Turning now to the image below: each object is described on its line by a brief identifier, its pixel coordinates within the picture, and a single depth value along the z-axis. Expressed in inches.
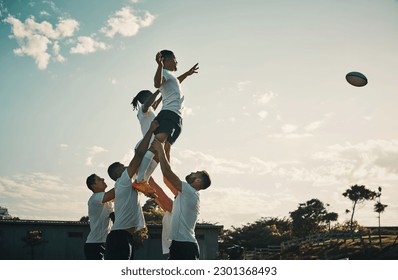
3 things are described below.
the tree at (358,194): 1899.0
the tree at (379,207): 1828.2
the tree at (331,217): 2171.5
